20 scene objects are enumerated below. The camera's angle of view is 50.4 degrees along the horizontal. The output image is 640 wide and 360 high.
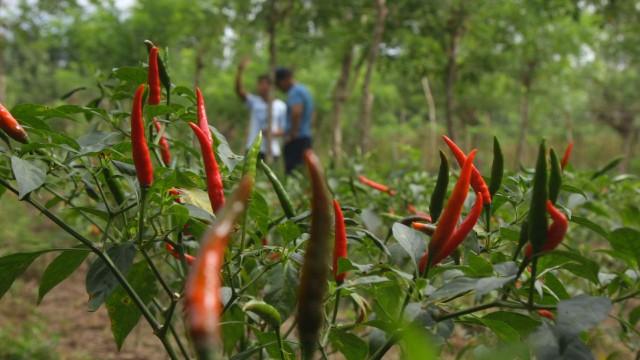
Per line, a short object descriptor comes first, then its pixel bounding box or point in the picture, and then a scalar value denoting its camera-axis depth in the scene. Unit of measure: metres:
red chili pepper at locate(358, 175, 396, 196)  1.57
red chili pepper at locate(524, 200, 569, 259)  0.64
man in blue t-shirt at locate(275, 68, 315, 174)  5.70
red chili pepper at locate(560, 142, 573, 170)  1.07
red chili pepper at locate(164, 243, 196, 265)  0.98
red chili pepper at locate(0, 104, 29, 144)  0.85
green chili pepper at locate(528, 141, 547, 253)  0.60
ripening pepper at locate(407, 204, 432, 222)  1.64
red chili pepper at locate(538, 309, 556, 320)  0.84
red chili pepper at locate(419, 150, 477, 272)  0.70
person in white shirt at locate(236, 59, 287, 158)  5.65
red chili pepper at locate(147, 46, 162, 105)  0.95
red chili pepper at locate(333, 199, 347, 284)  0.82
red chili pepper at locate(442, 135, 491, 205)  0.84
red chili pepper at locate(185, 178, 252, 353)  0.28
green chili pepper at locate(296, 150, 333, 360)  0.39
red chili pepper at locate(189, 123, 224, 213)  0.75
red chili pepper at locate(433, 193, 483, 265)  0.72
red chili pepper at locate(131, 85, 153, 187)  0.76
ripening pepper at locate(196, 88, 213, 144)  0.87
